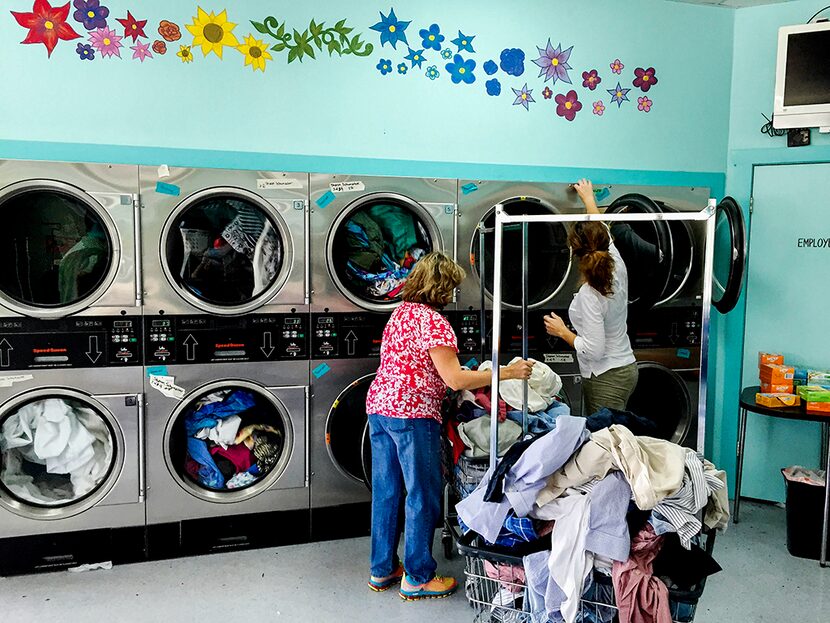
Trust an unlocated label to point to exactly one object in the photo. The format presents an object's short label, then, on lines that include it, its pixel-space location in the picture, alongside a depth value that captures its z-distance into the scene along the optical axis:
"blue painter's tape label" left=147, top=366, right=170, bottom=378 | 3.05
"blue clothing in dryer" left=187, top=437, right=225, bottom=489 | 3.21
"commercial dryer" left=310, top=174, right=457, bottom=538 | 3.28
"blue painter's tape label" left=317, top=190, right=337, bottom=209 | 3.24
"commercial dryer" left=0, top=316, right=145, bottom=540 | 2.92
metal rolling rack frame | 1.71
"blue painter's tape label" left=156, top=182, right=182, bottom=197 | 3.03
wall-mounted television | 3.73
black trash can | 3.29
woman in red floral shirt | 2.66
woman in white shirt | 3.03
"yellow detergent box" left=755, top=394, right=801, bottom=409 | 3.49
